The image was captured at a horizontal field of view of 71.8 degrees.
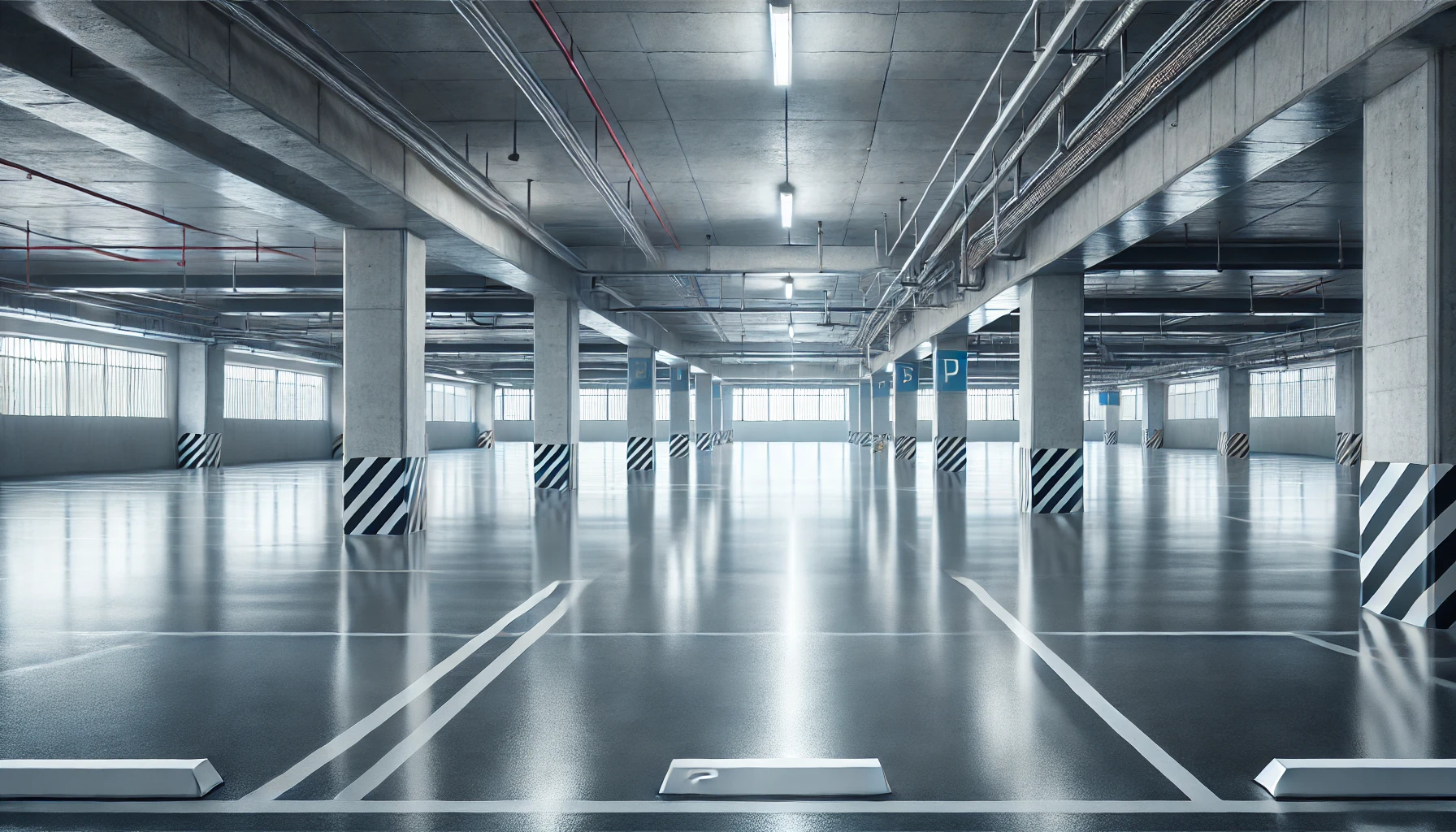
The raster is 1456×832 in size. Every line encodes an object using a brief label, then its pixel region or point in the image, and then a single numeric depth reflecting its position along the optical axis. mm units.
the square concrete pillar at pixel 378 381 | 14992
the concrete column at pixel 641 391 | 36625
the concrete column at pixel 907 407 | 42906
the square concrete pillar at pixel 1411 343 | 7844
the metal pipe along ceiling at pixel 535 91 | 8102
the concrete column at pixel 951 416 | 31031
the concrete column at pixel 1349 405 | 39625
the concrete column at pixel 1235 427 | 49194
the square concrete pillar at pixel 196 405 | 37906
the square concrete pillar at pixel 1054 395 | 18359
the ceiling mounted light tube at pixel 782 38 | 8883
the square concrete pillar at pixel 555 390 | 24062
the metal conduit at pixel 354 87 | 8164
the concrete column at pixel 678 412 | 47844
